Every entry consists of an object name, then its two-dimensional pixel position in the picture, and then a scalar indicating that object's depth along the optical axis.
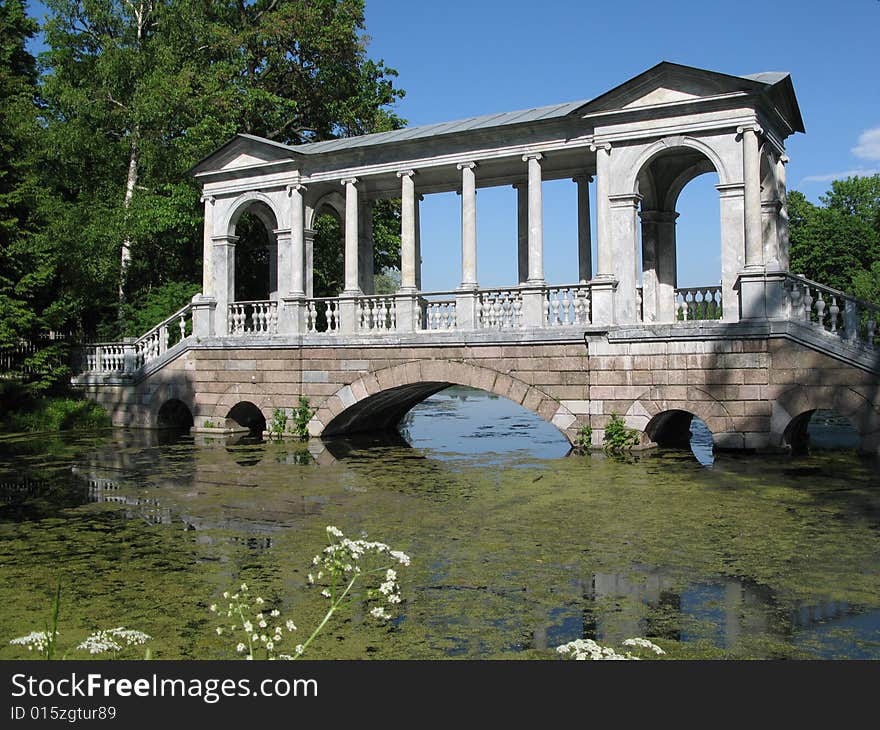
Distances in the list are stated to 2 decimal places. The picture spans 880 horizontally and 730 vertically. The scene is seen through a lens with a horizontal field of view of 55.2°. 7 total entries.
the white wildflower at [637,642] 4.56
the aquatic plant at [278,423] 18.47
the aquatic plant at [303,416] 18.30
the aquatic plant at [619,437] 14.87
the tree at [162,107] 25.17
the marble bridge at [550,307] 14.01
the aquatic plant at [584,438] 15.14
